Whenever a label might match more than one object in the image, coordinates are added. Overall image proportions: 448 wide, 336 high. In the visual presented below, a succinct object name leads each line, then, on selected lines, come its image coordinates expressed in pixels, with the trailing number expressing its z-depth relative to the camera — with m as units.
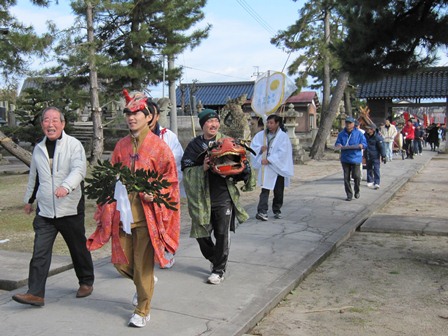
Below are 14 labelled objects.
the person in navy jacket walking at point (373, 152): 11.66
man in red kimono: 3.61
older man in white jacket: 3.98
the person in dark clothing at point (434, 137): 28.33
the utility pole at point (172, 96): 18.75
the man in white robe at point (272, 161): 7.65
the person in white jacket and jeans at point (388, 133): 19.09
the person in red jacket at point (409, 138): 21.33
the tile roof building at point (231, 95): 42.41
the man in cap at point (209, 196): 4.65
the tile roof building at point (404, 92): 24.00
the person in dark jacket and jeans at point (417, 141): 24.16
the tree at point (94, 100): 12.62
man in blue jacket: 9.73
